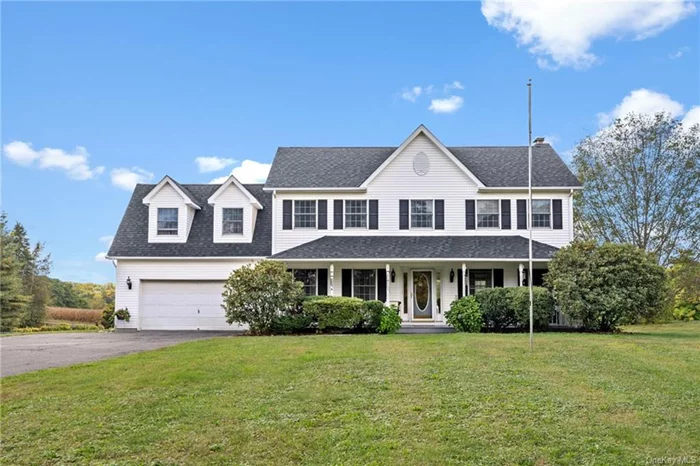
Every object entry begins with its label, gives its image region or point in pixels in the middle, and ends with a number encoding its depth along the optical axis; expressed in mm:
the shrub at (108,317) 23734
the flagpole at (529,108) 12953
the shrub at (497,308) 18594
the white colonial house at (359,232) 22000
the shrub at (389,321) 18172
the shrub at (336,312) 18062
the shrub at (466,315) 18250
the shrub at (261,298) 18047
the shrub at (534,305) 17969
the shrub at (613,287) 17197
